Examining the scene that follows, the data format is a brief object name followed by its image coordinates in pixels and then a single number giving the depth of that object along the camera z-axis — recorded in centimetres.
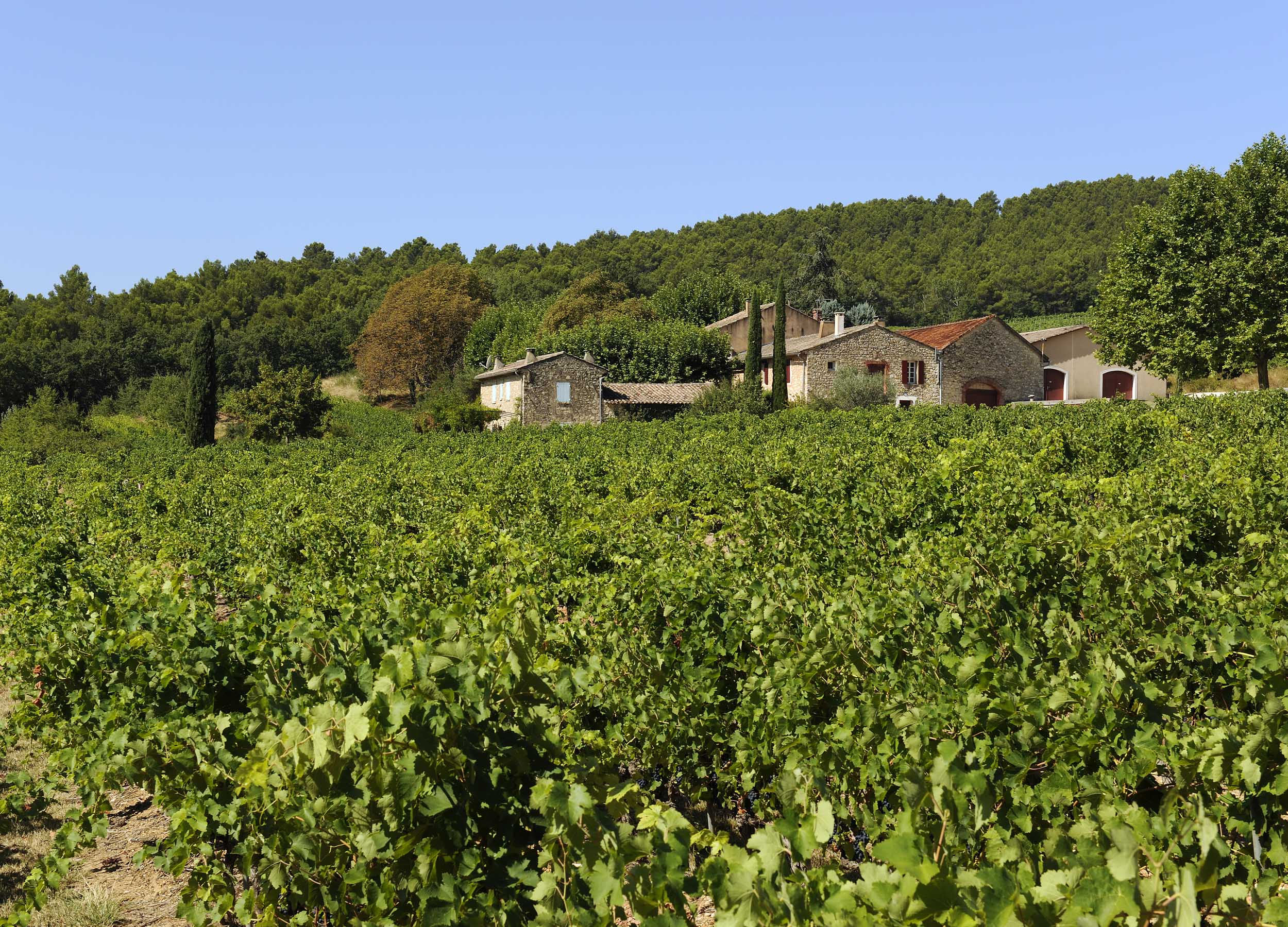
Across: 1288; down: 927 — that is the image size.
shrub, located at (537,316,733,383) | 5050
